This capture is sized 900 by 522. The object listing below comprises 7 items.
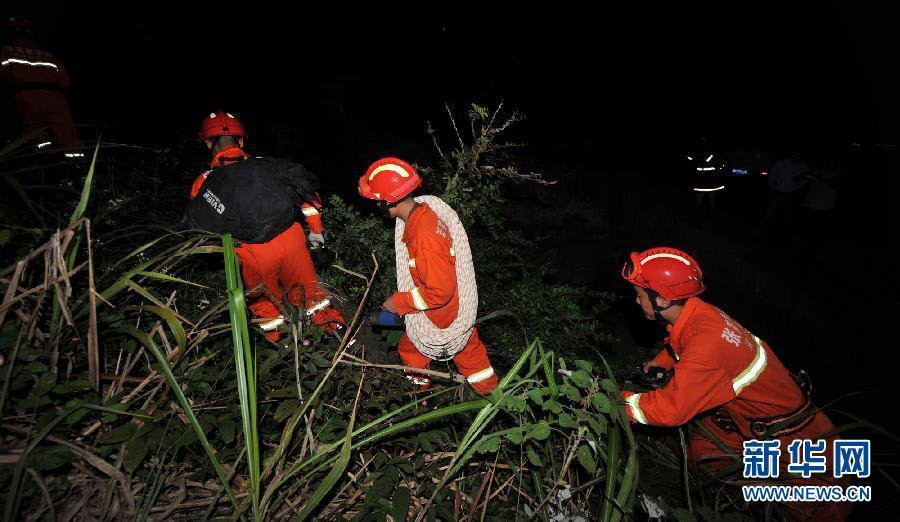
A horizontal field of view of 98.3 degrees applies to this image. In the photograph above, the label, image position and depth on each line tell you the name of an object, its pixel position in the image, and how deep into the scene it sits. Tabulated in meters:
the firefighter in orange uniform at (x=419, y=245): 2.94
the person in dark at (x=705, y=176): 9.12
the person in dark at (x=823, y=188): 7.55
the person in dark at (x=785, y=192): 8.01
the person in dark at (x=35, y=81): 4.88
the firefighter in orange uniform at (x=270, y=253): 3.38
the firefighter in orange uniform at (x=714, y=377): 2.39
